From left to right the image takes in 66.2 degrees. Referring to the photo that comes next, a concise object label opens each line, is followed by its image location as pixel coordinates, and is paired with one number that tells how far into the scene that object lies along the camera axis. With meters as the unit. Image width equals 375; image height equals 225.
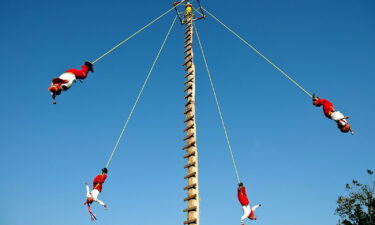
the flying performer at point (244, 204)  7.25
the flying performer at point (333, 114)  6.24
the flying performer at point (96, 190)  7.11
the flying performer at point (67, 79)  5.83
